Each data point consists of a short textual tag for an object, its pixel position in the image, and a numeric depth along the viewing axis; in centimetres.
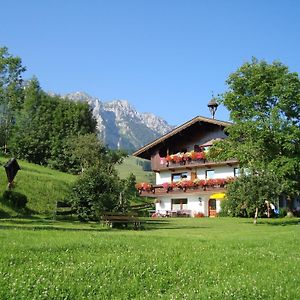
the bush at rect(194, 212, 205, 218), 4767
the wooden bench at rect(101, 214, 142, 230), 2269
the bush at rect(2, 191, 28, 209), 2928
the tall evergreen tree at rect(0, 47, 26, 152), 4019
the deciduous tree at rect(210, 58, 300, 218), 3325
